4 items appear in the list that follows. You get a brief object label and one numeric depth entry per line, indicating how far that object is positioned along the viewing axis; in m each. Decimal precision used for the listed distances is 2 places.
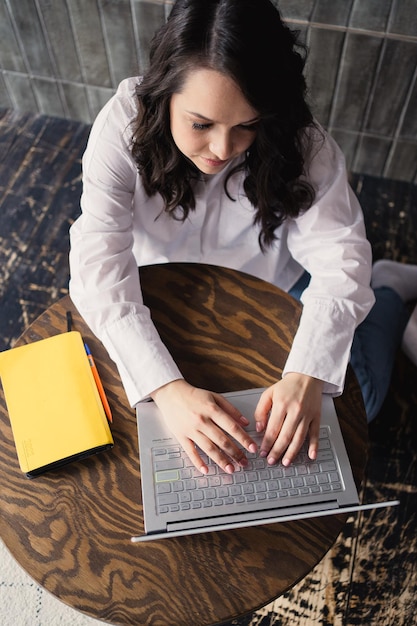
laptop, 0.81
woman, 0.79
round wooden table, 0.77
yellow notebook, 0.87
